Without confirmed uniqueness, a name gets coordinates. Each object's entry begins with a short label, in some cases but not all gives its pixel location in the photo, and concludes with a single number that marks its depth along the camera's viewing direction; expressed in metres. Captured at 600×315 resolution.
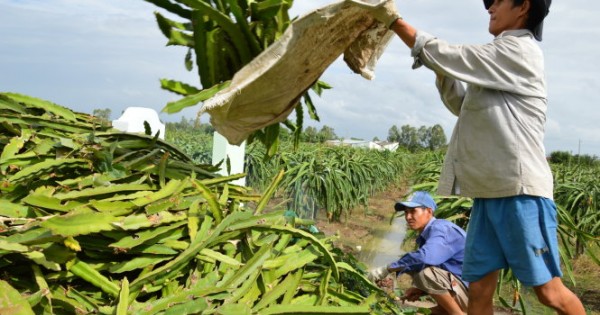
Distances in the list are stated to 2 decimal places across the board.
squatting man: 3.27
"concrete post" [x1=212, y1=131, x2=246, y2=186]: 2.94
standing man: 2.00
